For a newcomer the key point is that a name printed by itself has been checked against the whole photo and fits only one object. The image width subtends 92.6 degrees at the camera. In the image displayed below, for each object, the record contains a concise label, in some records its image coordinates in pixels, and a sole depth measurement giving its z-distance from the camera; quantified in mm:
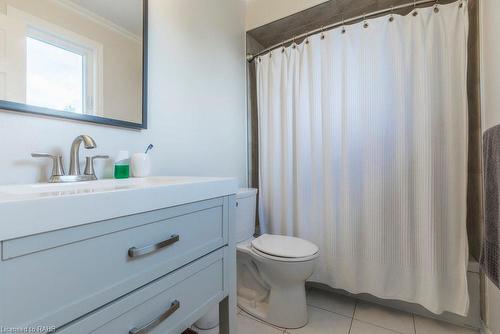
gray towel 793
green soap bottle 1091
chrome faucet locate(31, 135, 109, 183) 891
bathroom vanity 441
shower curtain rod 1472
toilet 1345
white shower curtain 1335
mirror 839
